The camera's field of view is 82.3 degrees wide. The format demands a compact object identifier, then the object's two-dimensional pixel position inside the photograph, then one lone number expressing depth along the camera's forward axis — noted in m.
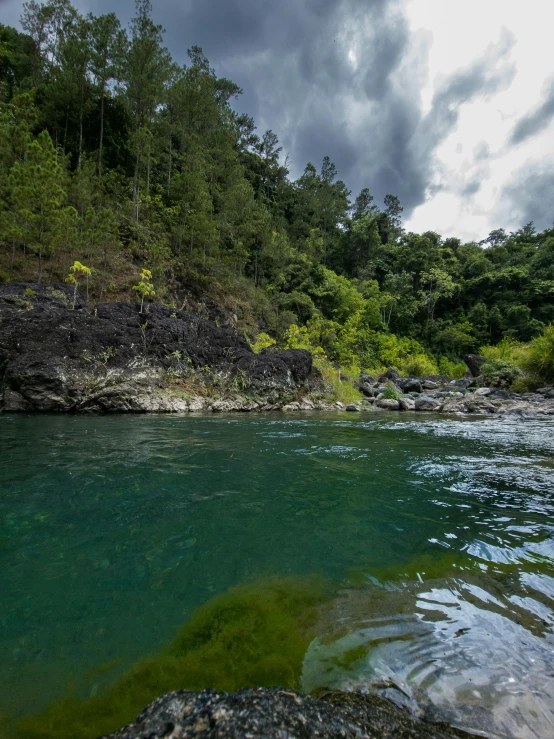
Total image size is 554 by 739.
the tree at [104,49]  17.38
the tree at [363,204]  43.94
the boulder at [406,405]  12.69
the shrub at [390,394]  14.71
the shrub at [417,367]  24.52
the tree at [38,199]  10.68
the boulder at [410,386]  17.59
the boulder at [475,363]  22.23
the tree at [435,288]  31.55
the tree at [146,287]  11.81
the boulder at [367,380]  18.75
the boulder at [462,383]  17.45
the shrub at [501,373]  15.44
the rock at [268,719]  0.86
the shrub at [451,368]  25.84
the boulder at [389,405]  12.99
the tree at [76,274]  10.88
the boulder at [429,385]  18.47
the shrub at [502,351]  18.37
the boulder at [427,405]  12.28
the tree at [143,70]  18.64
